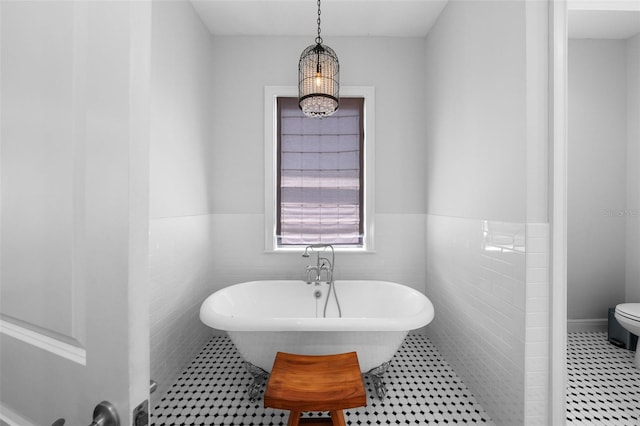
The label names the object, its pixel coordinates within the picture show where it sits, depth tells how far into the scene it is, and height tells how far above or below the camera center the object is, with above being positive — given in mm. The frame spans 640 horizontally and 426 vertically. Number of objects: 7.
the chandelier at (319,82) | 1781 +860
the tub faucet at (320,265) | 2428 -474
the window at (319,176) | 2711 +361
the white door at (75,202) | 472 +18
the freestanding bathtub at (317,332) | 1591 -731
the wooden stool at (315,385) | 1264 -832
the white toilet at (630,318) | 1896 -724
